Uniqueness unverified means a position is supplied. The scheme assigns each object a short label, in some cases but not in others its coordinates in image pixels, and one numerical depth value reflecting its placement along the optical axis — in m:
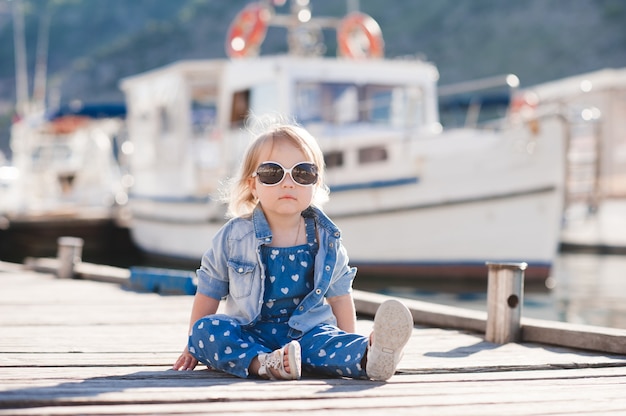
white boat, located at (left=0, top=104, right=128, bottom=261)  14.73
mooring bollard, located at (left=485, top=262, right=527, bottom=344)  3.63
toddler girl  2.80
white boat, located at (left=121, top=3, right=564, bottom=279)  9.31
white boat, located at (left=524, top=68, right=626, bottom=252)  12.35
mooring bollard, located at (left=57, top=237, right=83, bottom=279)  6.61
